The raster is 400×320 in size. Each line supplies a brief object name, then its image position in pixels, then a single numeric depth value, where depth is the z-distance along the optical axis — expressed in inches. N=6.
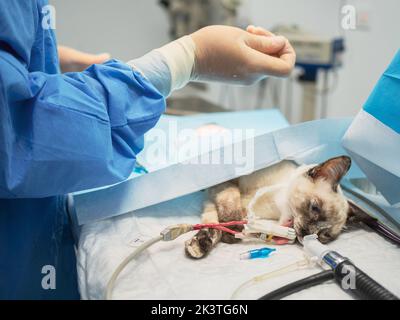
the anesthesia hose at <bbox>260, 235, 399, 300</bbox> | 21.5
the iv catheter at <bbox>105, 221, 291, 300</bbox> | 23.1
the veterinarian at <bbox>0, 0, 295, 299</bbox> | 23.6
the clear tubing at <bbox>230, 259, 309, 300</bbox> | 22.5
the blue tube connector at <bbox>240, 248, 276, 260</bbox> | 27.0
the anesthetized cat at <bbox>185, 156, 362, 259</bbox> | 33.9
